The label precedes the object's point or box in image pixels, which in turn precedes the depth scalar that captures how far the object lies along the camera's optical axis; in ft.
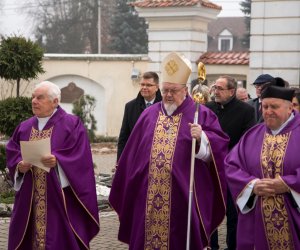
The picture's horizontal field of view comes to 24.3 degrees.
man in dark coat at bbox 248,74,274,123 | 25.53
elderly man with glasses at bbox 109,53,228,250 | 19.29
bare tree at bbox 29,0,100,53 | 150.61
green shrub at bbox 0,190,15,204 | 32.29
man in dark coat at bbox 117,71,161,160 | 24.86
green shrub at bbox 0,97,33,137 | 32.94
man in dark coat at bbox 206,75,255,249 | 23.95
